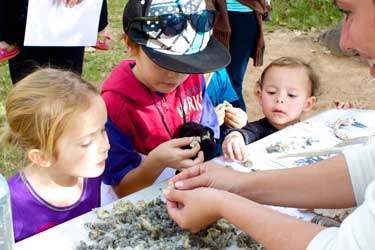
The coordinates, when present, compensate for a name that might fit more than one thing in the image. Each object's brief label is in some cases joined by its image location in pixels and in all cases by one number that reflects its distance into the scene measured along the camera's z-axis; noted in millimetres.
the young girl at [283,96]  2023
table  1250
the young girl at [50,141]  1369
